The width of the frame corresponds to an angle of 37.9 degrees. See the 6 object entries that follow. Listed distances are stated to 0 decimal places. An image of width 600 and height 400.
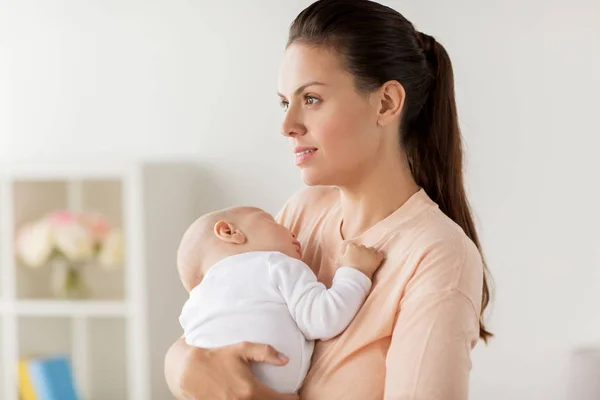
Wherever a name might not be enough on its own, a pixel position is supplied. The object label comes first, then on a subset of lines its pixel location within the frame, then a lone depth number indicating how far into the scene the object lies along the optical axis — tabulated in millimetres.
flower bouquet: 3119
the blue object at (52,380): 3170
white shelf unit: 3043
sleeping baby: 1425
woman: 1320
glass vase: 3184
